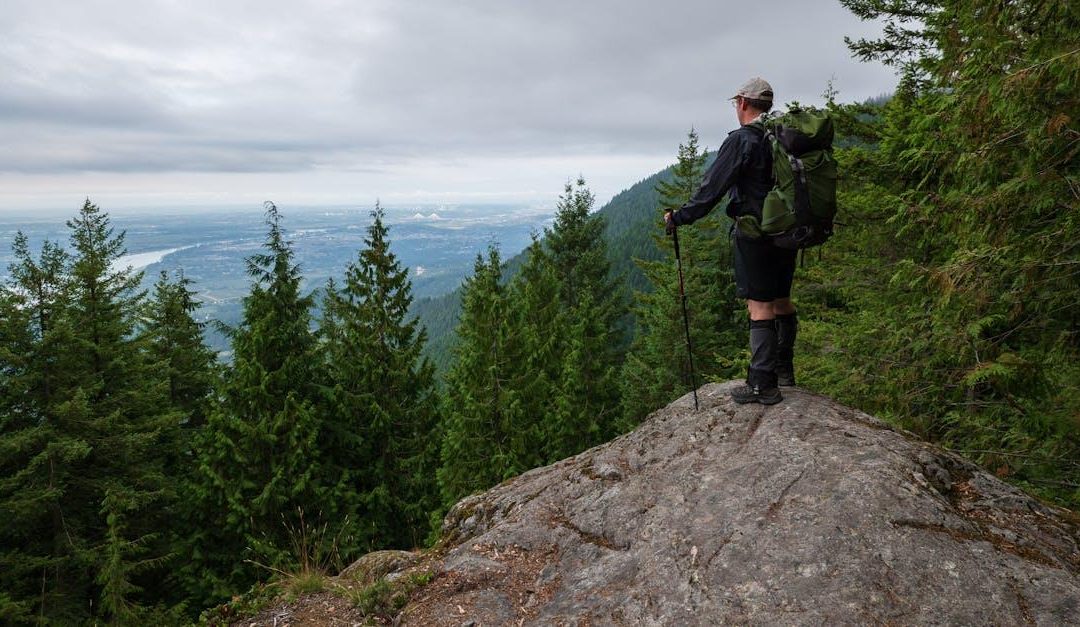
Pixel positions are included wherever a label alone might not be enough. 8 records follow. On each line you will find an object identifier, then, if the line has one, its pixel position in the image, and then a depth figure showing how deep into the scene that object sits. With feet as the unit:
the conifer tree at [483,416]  59.93
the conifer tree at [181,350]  70.03
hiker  14.81
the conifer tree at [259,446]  53.47
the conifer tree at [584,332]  68.85
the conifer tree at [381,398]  64.03
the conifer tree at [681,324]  63.00
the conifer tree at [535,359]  61.52
